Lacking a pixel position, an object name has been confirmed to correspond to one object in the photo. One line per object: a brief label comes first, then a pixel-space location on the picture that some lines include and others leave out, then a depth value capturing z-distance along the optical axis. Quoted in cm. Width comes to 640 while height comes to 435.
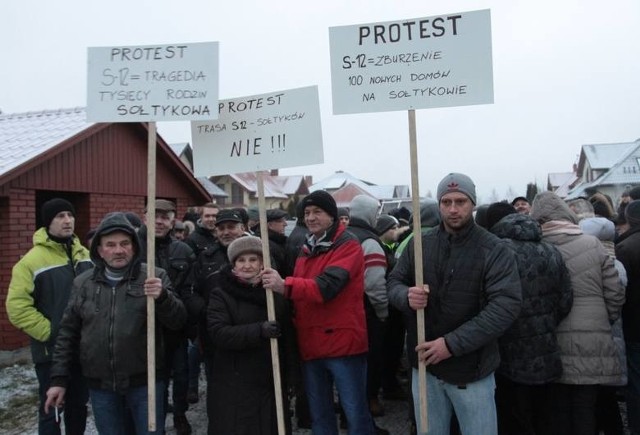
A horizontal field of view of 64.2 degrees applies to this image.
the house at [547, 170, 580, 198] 6206
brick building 711
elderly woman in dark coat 321
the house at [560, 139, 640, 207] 2906
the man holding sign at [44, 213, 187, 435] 311
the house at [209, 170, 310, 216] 4206
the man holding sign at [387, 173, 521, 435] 272
